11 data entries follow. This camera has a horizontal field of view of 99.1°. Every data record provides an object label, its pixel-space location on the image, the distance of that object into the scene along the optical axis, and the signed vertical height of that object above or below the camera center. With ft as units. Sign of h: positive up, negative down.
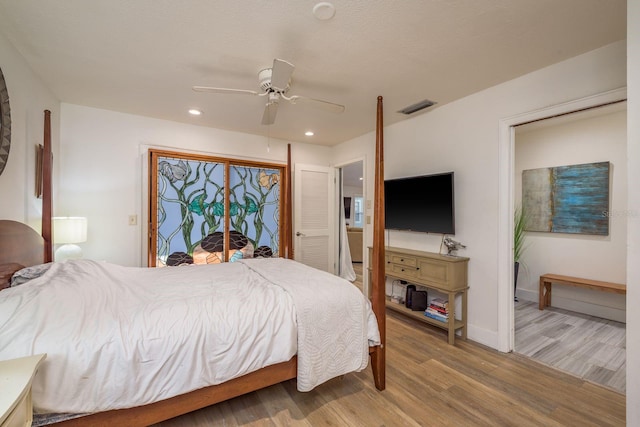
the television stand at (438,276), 8.85 -2.17
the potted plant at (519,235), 12.19 -0.93
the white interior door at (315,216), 14.47 -0.12
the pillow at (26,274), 5.45 -1.26
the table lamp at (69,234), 8.55 -0.69
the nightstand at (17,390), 2.72 -1.88
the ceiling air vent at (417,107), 9.69 +3.97
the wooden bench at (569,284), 9.87 -2.68
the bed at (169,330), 4.03 -2.04
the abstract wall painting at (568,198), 10.73 +0.69
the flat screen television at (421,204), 9.59 +0.40
